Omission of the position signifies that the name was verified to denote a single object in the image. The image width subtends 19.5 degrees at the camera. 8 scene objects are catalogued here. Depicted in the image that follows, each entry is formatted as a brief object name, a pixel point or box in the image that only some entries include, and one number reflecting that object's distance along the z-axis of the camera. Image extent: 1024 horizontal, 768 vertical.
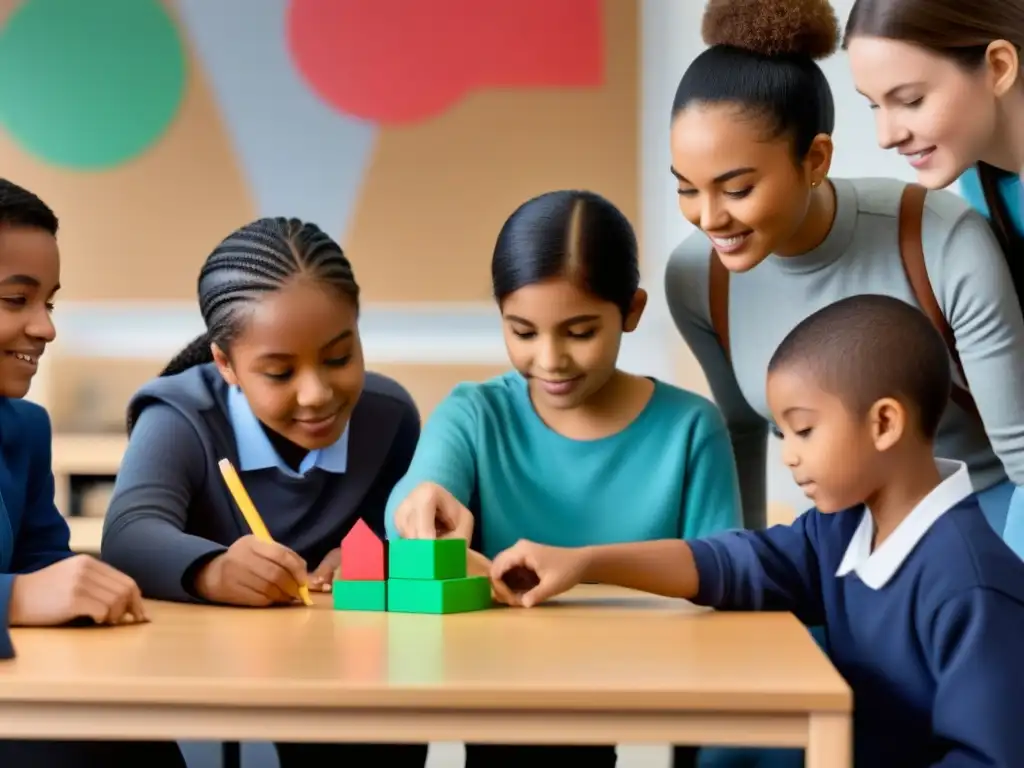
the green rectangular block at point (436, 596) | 2.63
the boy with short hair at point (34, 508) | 2.56
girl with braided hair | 2.76
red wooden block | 2.66
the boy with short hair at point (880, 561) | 2.49
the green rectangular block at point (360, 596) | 2.66
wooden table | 2.29
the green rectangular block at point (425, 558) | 2.64
